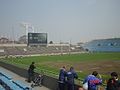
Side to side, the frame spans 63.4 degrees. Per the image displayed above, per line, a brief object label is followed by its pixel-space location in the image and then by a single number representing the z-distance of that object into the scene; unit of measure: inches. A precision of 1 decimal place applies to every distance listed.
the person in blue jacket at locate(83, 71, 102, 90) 109.4
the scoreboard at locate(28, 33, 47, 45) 1264.3
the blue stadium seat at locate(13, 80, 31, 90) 148.7
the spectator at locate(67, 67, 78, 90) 147.5
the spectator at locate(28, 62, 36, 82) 235.7
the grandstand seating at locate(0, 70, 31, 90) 152.5
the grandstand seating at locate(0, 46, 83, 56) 1366.2
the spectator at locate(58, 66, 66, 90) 162.2
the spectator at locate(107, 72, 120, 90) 96.6
